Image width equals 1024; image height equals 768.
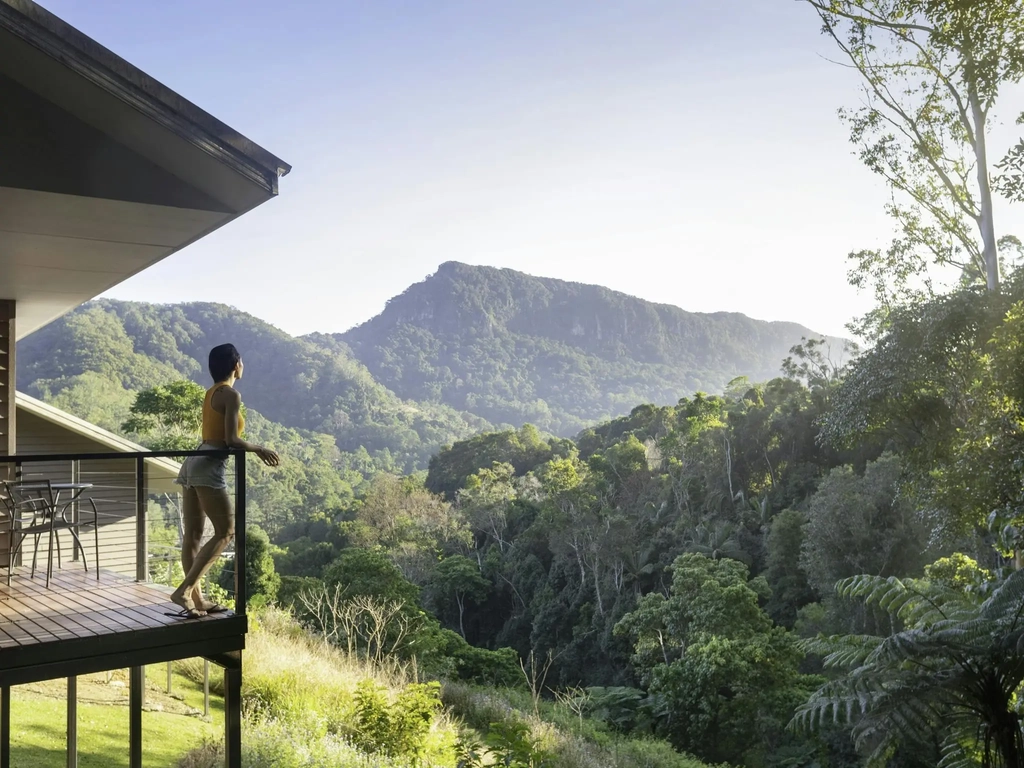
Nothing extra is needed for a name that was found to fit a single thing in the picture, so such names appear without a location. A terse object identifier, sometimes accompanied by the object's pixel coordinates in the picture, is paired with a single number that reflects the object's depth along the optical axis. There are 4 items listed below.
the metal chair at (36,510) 5.56
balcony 4.07
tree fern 6.50
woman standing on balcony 4.23
